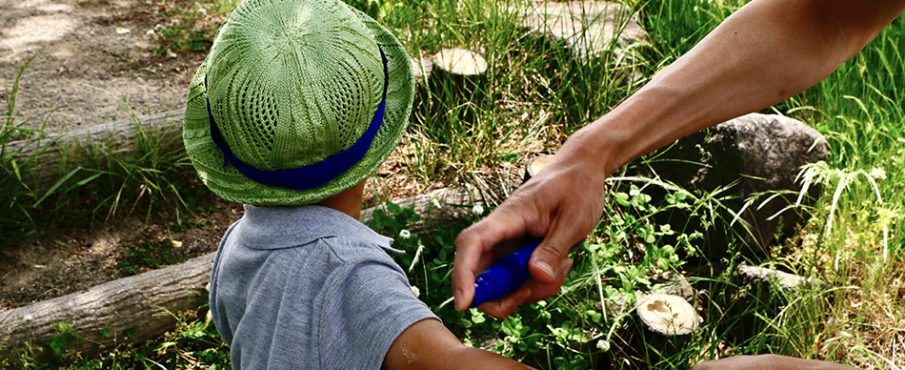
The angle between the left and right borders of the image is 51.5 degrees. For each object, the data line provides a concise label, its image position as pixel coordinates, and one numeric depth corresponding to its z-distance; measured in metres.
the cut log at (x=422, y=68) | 3.98
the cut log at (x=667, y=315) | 2.82
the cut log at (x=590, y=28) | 3.95
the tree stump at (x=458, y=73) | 3.96
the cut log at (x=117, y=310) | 2.96
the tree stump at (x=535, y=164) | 3.37
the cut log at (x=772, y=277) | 3.01
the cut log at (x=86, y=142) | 3.63
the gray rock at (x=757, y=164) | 3.37
